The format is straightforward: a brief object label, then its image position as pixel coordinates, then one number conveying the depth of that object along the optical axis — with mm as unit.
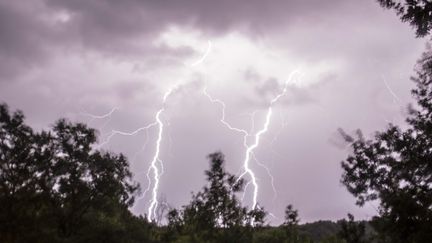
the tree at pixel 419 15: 13445
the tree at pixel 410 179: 17281
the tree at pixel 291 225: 41028
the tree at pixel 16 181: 20531
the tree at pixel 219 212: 34500
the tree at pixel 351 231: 27016
